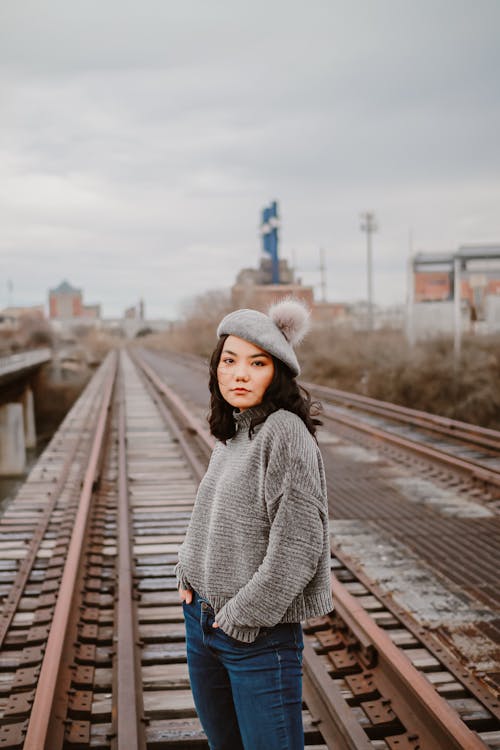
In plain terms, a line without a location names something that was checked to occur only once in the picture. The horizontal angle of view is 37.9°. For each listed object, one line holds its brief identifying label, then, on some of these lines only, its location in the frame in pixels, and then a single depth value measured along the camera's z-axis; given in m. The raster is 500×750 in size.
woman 1.93
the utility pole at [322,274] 56.05
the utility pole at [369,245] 34.28
